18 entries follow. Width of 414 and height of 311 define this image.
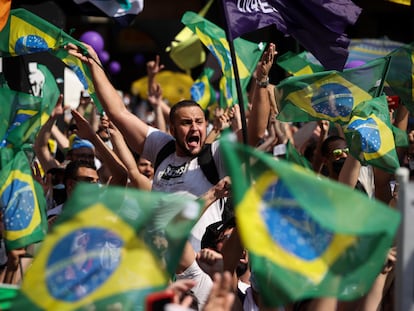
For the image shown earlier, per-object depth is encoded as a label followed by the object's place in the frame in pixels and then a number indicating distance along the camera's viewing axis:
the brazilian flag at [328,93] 11.88
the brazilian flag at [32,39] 12.88
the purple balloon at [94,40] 23.69
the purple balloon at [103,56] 24.08
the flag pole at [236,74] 11.20
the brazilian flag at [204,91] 18.92
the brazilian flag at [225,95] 16.29
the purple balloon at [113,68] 29.89
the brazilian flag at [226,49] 16.04
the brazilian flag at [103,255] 6.72
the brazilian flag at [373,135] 11.39
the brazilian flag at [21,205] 9.70
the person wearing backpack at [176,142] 11.42
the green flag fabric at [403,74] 11.43
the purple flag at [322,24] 12.54
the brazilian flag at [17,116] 10.84
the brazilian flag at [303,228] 6.91
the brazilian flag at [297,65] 16.34
